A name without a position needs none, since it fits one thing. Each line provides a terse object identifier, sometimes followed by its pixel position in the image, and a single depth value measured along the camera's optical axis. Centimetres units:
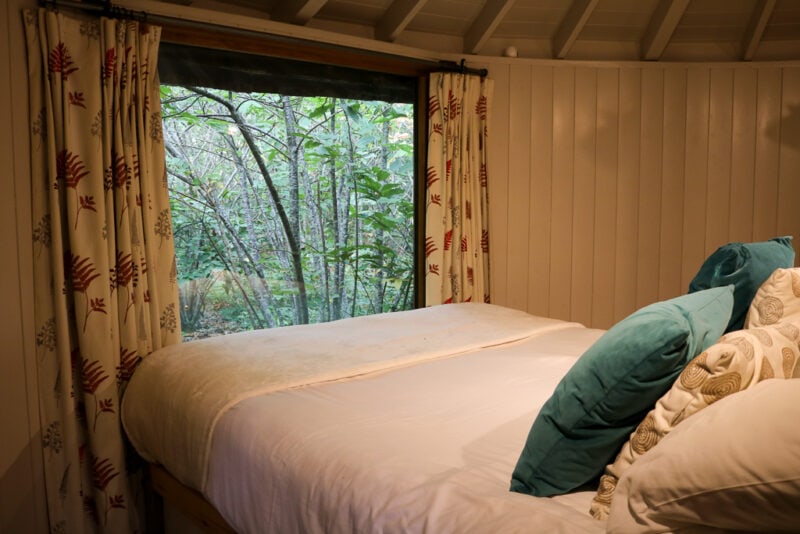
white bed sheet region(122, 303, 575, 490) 207
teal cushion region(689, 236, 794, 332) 188
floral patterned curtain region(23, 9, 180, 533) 247
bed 102
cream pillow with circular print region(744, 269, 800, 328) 166
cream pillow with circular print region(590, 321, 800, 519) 115
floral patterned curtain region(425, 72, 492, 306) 380
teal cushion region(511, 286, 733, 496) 121
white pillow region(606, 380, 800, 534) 86
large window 324
